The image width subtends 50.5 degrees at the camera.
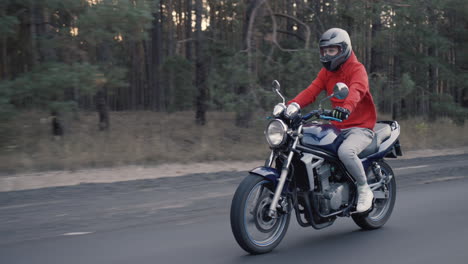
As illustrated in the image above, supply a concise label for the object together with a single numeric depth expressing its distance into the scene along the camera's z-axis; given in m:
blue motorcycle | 4.57
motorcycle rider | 5.07
